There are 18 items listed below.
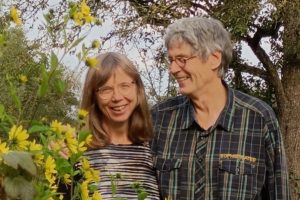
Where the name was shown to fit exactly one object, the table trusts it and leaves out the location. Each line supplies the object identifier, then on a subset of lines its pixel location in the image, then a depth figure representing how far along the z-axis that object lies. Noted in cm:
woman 239
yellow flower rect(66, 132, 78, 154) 142
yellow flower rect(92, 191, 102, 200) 144
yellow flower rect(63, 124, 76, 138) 143
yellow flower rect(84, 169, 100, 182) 148
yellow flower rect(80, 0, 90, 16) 151
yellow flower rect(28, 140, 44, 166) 132
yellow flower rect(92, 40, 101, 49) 151
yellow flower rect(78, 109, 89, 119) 153
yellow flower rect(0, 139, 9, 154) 122
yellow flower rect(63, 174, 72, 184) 144
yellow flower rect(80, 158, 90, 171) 148
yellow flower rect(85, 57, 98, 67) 148
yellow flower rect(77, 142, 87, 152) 145
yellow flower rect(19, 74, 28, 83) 146
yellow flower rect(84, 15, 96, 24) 151
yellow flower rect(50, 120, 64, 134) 143
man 243
